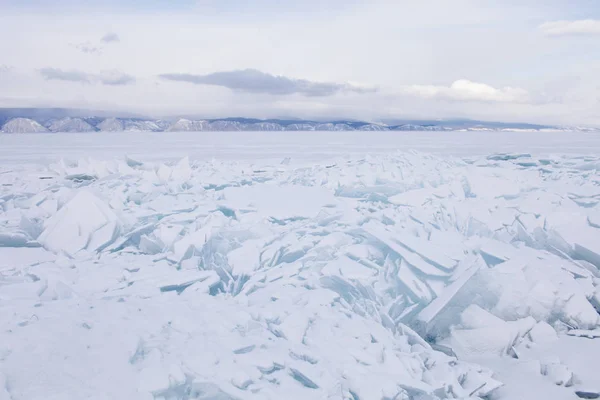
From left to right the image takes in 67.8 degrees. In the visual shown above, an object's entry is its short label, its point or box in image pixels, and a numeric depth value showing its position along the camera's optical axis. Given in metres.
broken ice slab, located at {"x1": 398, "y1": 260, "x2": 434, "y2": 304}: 3.43
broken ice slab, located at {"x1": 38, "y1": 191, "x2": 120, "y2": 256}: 4.19
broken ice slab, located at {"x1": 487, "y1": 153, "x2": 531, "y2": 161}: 12.63
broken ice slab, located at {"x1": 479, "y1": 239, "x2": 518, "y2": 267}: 3.98
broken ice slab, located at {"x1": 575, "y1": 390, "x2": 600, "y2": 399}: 2.63
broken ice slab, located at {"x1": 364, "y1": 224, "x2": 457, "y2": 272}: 3.71
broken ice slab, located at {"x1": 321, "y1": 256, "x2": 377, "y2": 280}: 3.60
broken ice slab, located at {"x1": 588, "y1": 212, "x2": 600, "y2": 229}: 4.93
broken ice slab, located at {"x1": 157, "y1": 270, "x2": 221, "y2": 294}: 3.38
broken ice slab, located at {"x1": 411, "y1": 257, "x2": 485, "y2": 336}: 3.23
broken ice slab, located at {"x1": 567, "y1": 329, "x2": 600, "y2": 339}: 3.33
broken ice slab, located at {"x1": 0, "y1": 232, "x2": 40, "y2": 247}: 4.12
